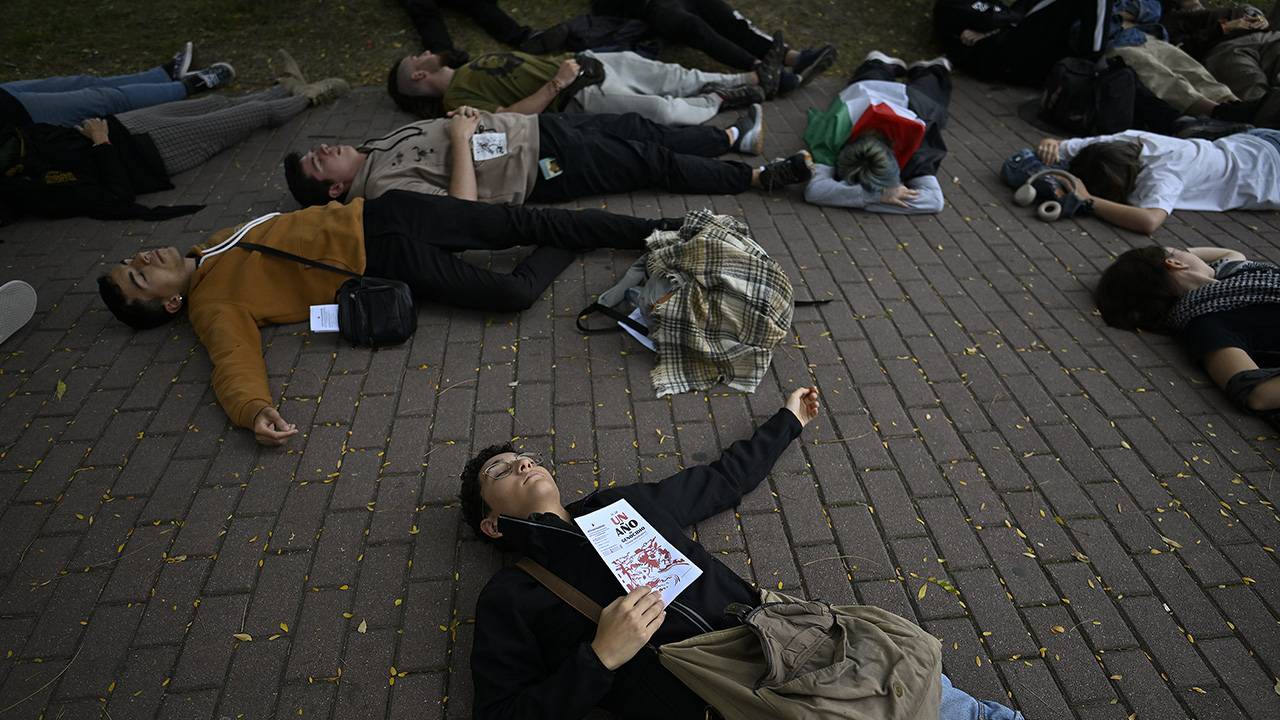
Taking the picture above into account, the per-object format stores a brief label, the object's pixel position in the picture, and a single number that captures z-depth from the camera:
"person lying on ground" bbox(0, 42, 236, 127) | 5.68
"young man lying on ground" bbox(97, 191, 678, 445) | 4.04
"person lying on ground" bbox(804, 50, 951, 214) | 5.17
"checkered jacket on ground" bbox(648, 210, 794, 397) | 3.79
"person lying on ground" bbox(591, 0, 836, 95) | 6.98
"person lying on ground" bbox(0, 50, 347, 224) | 5.11
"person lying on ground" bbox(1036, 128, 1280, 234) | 5.15
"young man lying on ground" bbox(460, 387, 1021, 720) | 2.25
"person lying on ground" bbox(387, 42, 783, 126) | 5.83
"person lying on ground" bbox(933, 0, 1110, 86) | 6.55
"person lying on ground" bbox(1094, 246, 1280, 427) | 3.71
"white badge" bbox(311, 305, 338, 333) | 4.05
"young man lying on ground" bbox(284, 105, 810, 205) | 4.80
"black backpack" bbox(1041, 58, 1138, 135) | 6.09
